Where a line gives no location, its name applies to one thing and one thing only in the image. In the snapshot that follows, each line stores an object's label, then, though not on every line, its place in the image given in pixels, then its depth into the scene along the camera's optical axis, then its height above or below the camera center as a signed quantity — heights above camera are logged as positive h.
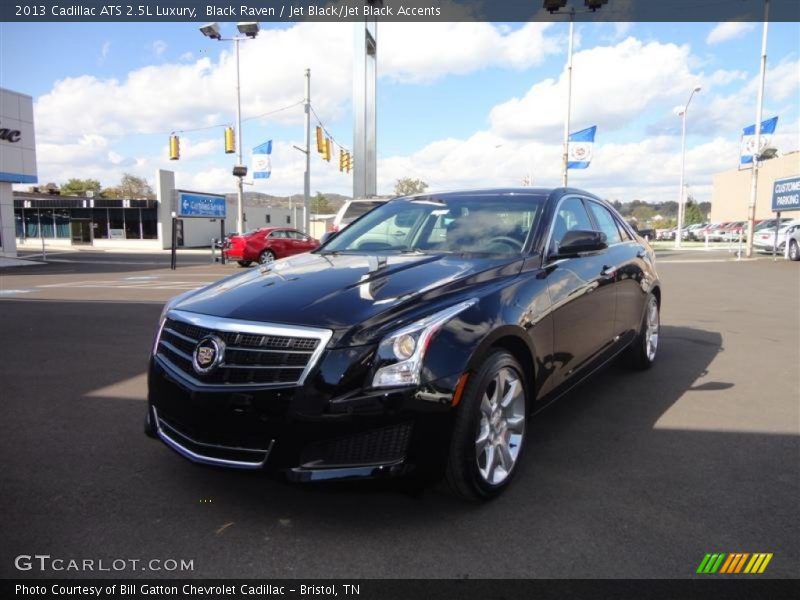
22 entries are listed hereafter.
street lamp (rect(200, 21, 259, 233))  27.00 +8.82
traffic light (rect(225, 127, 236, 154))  30.44 +4.25
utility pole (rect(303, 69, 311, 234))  34.19 +2.46
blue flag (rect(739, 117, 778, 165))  26.19 +4.08
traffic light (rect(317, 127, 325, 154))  31.47 +4.25
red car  22.05 -0.86
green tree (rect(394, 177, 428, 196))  77.25 +5.34
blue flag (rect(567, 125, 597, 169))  26.38 +3.49
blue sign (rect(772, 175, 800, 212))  24.31 +1.45
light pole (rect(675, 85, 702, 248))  41.25 +0.49
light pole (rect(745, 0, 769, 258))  25.33 +3.13
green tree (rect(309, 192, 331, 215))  104.69 +3.49
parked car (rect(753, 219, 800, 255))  22.27 -0.44
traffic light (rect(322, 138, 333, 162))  32.67 +4.01
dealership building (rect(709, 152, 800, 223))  62.03 +4.75
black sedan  2.57 -0.63
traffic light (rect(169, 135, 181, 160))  29.31 +3.74
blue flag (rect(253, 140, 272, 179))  32.28 +3.39
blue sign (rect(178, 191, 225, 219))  38.62 +1.18
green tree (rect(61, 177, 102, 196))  86.75 +5.42
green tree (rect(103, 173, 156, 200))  81.62 +4.96
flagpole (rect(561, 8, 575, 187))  27.00 +3.38
